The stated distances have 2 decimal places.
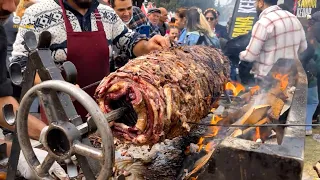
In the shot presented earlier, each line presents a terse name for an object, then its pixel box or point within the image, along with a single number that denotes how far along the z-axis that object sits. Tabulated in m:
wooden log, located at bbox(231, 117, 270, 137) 2.56
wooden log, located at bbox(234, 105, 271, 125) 3.00
